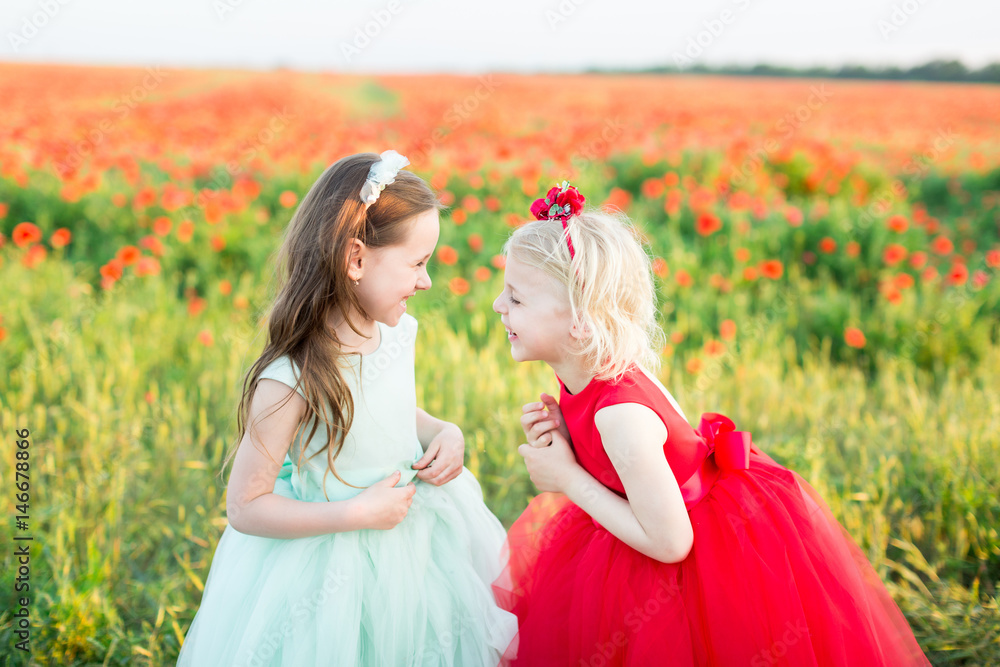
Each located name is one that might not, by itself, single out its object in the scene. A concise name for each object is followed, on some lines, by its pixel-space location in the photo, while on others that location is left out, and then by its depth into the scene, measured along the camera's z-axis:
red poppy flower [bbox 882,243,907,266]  4.21
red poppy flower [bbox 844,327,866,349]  3.59
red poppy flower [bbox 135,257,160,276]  3.70
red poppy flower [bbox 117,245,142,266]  3.75
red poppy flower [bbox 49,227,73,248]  4.11
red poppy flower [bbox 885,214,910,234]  4.41
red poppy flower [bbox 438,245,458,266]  3.78
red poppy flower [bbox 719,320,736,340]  3.69
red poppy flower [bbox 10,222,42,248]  3.52
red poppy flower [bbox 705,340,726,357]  3.54
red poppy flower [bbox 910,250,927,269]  4.22
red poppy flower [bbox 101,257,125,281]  3.50
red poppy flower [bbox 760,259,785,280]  4.01
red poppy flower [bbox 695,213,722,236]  4.38
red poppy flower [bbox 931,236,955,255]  4.36
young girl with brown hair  1.58
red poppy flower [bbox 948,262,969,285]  3.70
